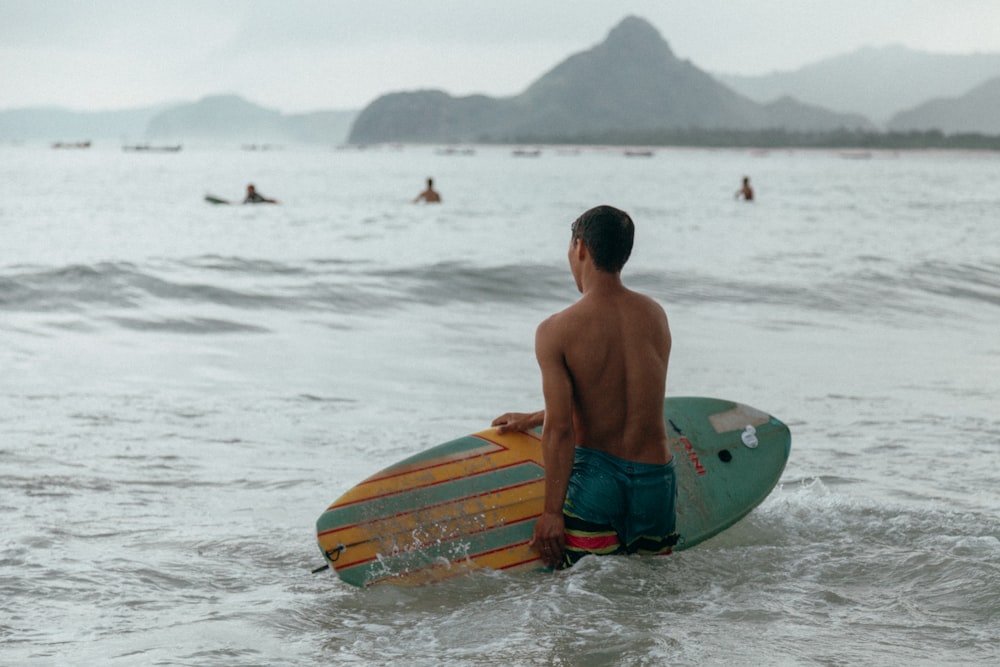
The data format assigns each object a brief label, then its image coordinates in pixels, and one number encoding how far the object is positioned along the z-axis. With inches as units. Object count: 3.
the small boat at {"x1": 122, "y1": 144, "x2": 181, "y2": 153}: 7721.5
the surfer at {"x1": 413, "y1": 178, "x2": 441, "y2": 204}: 1405.0
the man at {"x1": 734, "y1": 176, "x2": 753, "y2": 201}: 1569.0
